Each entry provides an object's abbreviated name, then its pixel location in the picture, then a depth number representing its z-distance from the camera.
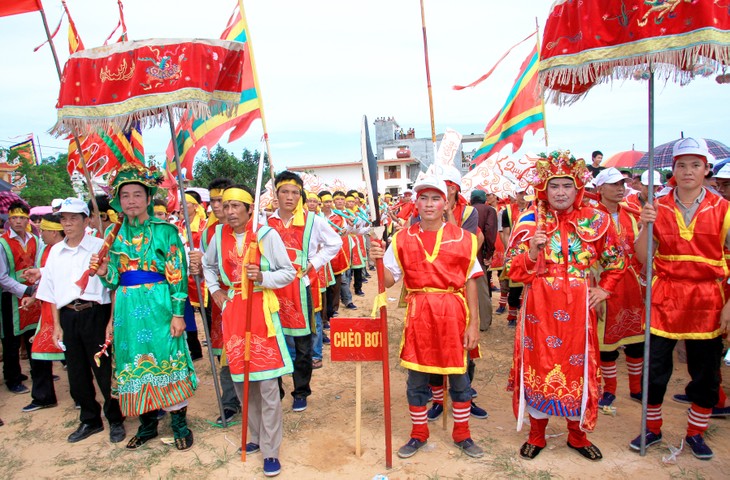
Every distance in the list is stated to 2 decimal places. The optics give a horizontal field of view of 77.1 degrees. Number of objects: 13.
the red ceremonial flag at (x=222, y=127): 5.13
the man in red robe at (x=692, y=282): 3.32
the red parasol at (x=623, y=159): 11.59
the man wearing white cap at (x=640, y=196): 4.91
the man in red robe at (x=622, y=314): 4.34
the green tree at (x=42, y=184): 19.91
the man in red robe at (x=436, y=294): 3.41
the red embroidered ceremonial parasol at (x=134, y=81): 3.55
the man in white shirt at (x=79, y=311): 4.04
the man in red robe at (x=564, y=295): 3.35
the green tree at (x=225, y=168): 21.28
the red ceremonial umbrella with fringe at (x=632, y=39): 2.85
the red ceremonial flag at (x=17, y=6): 3.75
